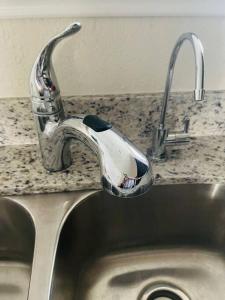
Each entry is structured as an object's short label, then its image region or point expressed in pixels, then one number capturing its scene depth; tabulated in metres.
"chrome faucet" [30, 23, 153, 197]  0.57
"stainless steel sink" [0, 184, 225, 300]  0.72
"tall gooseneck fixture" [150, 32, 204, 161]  0.56
